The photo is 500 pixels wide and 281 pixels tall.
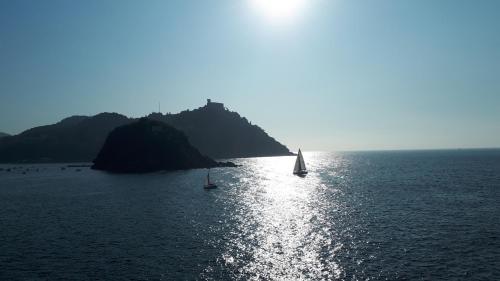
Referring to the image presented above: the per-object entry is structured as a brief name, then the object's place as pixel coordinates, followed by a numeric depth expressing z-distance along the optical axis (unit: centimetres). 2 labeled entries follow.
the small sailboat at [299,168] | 17249
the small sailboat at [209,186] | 11404
